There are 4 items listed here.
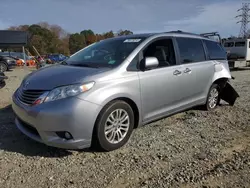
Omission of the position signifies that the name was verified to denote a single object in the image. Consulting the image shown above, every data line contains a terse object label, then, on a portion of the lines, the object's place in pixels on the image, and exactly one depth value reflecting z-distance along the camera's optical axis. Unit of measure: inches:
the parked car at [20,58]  665.1
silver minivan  98.9
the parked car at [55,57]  1000.8
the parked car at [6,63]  532.5
